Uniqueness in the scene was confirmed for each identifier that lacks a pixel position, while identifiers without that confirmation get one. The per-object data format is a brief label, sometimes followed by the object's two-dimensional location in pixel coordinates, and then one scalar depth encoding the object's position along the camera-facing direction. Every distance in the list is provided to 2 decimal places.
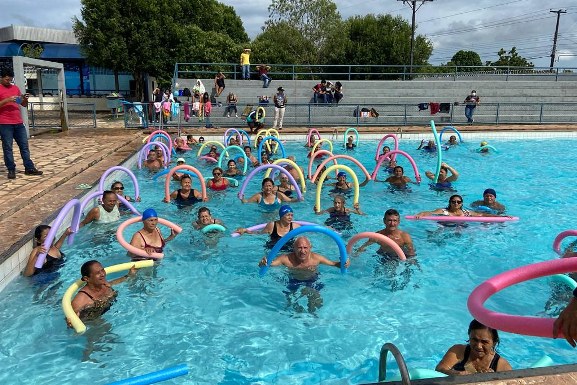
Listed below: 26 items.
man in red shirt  9.98
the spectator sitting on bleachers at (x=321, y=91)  27.15
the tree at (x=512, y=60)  75.89
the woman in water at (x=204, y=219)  9.10
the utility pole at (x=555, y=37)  57.25
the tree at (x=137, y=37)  31.88
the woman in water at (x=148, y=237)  7.69
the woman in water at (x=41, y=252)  6.98
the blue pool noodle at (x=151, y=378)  3.29
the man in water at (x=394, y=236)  7.97
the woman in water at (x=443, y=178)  13.22
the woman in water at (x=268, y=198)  10.65
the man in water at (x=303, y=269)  6.96
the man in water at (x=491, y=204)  10.63
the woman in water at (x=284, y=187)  11.61
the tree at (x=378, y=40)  53.47
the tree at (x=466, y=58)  94.00
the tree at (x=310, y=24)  47.75
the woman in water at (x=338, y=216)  9.91
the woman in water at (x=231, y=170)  13.89
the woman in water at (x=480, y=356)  4.47
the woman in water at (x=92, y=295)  5.84
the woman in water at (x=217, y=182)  12.26
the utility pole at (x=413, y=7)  40.17
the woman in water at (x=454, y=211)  9.56
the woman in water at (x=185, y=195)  10.94
